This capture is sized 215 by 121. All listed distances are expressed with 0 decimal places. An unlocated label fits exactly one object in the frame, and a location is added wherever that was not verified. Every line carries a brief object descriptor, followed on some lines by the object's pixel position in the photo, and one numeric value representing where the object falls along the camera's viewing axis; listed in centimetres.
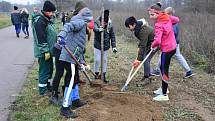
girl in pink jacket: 665
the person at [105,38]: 805
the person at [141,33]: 757
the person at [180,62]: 905
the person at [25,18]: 2130
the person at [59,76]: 591
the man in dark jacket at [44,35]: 668
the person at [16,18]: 2125
